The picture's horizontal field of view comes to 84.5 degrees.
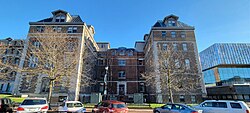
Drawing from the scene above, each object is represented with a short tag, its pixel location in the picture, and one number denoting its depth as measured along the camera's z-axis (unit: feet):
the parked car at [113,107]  39.63
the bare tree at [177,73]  82.94
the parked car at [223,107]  36.51
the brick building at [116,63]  86.74
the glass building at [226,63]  189.16
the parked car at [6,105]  40.52
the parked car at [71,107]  44.69
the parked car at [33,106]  36.59
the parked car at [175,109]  35.95
